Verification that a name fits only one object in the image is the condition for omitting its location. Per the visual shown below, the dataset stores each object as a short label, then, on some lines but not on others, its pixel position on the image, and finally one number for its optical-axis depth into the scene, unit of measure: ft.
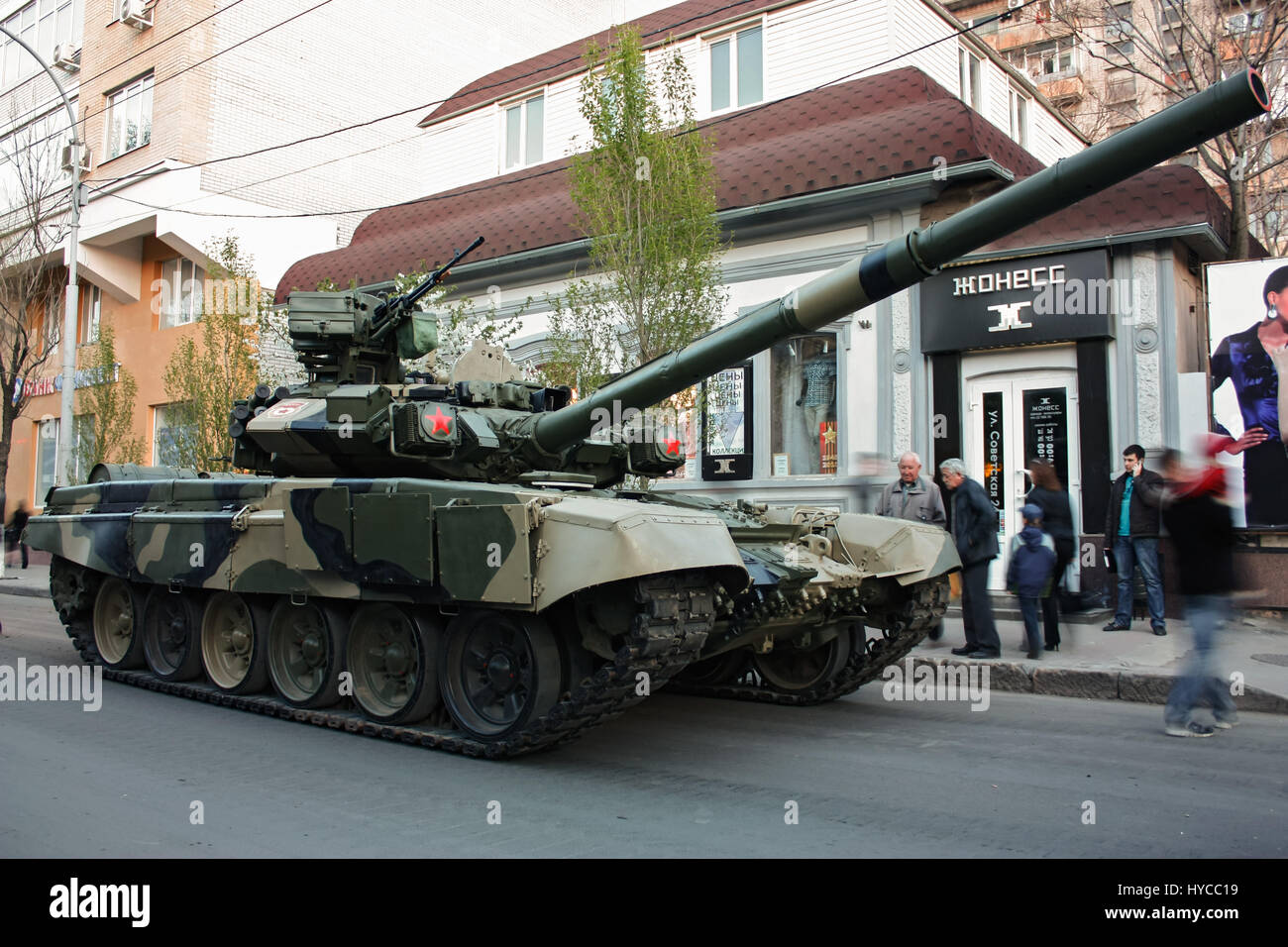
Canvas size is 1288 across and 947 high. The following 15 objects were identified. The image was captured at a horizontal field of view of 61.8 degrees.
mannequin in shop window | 43.91
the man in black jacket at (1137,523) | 32.94
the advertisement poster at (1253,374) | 36.47
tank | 17.89
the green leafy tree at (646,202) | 34.58
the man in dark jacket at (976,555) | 29.53
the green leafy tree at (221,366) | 53.98
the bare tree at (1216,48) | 42.91
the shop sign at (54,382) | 67.77
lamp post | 56.39
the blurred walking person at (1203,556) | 20.99
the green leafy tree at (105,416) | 66.18
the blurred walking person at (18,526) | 71.46
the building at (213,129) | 67.92
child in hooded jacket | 29.22
